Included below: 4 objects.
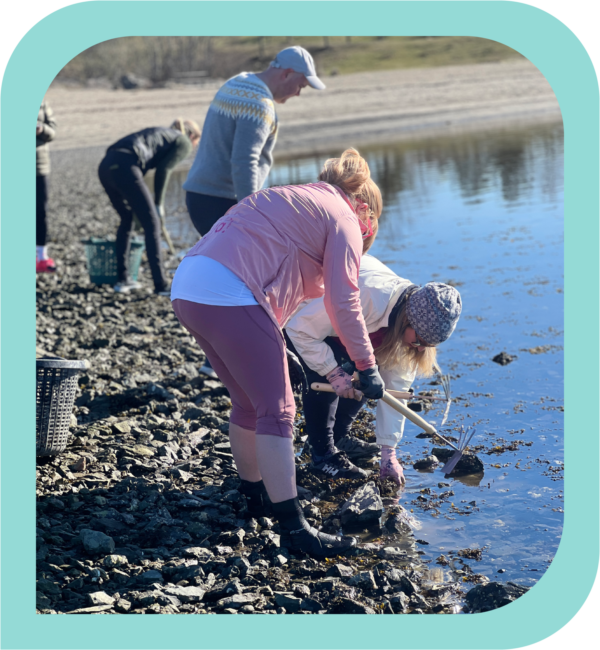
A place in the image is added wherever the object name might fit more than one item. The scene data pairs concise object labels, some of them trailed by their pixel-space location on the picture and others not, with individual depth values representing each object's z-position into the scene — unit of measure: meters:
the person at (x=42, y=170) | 7.67
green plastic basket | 7.70
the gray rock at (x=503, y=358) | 5.53
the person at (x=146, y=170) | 6.71
